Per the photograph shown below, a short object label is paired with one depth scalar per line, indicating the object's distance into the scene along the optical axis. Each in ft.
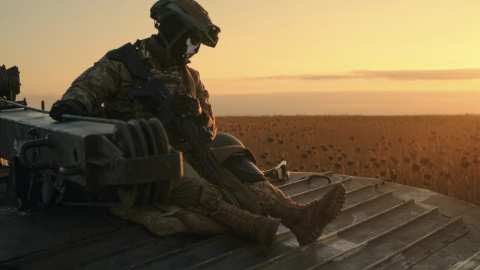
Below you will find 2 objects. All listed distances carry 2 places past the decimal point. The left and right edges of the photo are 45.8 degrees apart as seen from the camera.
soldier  13.62
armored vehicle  9.55
